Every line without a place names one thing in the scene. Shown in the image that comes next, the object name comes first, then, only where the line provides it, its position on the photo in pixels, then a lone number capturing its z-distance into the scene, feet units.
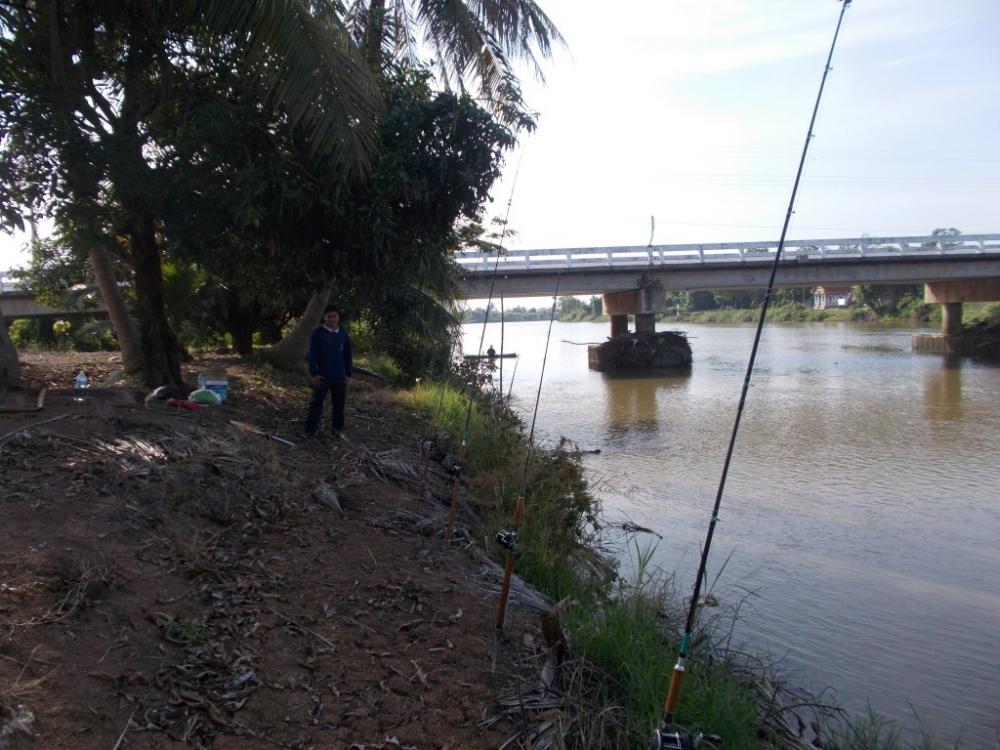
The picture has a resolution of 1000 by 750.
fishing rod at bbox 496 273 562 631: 14.90
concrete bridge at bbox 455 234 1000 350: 97.96
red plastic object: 27.25
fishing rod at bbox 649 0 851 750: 10.15
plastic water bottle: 28.30
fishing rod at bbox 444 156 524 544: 19.49
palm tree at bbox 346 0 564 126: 35.94
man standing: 27.58
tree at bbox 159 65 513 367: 27.96
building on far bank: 247.09
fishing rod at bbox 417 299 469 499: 25.02
